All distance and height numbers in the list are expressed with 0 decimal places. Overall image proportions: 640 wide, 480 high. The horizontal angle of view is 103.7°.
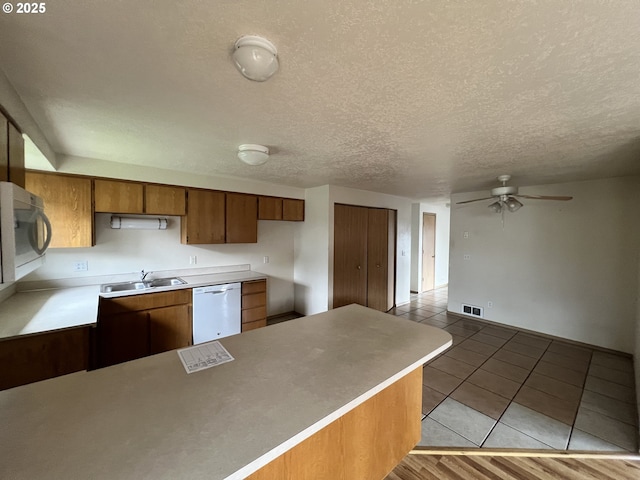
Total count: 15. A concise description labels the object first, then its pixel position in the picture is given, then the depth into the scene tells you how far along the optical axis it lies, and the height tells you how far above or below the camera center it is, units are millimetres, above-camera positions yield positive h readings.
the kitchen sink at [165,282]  3117 -615
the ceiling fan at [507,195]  3148 +542
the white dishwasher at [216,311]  3029 -968
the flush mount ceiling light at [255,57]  1009 +732
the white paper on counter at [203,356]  1094 -571
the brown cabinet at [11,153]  1146 +400
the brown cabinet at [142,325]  2506 -984
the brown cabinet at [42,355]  1561 -815
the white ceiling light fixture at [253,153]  2174 +711
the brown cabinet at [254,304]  3447 -977
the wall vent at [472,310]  4488 -1331
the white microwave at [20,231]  991 +4
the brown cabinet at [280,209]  3895 +428
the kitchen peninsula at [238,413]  643 -576
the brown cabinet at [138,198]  2703 +412
